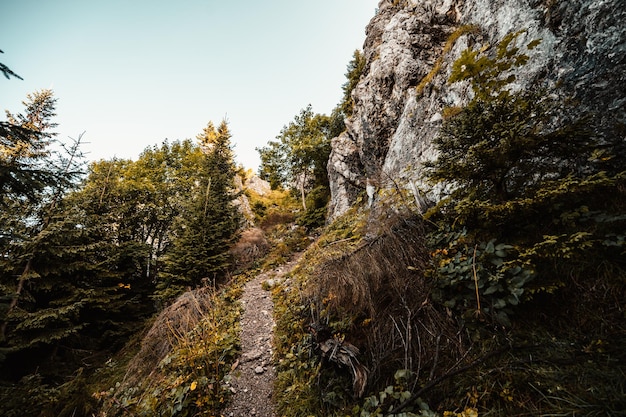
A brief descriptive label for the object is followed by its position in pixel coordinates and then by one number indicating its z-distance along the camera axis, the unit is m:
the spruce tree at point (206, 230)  9.91
